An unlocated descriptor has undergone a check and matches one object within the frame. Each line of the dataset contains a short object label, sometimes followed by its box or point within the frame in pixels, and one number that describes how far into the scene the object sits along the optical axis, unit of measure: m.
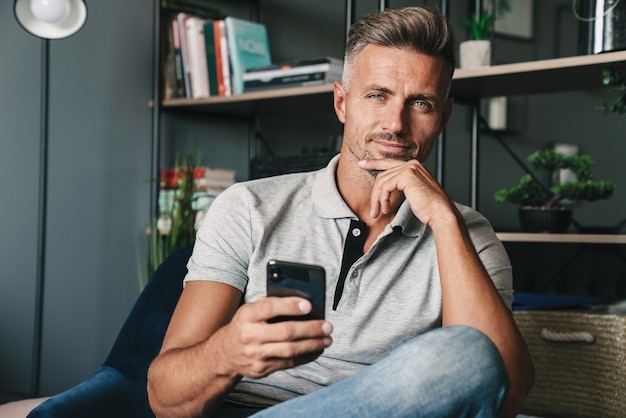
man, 1.27
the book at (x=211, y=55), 3.02
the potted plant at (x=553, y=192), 2.38
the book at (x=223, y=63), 3.00
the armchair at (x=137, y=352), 1.55
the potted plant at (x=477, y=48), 2.51
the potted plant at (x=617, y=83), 2.25
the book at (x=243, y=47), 3.00
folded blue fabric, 2.31
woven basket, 2.07
